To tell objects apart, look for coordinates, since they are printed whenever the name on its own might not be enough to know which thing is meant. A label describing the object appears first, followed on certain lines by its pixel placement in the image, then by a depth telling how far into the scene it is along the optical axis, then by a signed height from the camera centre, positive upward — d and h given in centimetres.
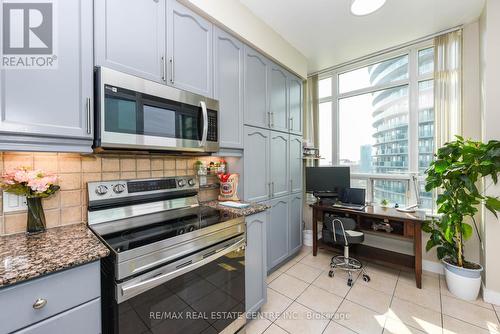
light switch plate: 113 -20
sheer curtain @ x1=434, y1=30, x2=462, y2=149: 229 +89
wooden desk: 218 -73
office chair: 231 -83
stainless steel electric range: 96 -52
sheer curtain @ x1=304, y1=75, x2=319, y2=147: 340 +90
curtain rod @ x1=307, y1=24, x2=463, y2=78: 236 +154
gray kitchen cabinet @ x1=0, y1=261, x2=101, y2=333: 72 -51
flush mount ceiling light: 180 +144
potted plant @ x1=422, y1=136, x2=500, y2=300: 180 -33
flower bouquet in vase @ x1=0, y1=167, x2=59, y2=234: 107 -11
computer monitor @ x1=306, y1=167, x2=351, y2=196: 288 -22
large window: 262 +63
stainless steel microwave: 113 +32
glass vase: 114 -28
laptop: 269 -46
